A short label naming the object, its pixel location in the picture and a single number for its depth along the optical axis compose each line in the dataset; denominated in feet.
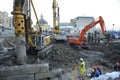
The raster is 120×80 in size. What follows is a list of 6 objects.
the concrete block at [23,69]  15.77
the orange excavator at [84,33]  36.19
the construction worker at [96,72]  17.75
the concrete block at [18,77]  15.74
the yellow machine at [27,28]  19.48
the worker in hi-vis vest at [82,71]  19.18
